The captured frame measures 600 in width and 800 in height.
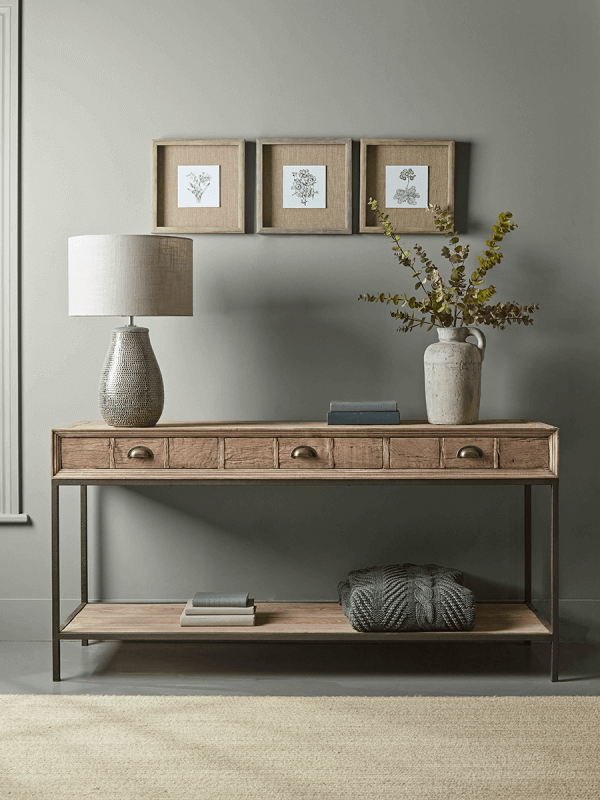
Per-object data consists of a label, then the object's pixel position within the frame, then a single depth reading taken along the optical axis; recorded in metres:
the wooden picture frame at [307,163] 2.81
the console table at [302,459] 2.38
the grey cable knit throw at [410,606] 2.39
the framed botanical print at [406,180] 2.81
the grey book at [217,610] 2.48
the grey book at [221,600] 2.51
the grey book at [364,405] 2.45
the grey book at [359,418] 2.43
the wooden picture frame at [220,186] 2.81
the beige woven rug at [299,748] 1.77
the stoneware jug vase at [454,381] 2.48
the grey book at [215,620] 2.46
